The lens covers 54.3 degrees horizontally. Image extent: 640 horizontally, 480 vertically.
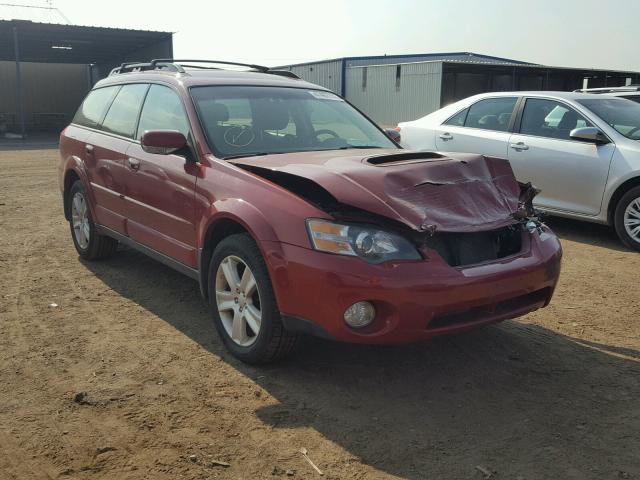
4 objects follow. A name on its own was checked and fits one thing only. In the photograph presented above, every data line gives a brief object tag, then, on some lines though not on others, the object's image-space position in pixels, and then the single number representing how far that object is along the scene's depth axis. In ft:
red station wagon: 10.36
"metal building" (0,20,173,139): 90.53
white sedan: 21.29
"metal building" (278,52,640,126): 94.02
